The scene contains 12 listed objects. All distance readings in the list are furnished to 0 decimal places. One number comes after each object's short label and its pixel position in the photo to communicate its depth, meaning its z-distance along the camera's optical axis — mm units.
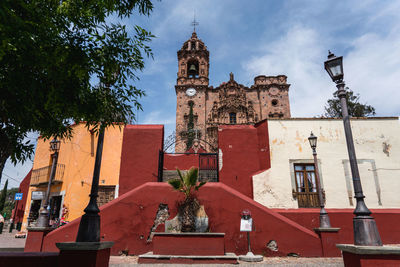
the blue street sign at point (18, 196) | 19025
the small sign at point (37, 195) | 14505
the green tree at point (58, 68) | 3678
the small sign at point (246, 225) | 7413
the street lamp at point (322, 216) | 8125
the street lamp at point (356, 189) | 4082
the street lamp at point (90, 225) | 4056
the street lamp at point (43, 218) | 8091
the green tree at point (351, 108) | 25172
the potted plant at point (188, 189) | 7945
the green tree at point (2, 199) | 28234
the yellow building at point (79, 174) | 11195
